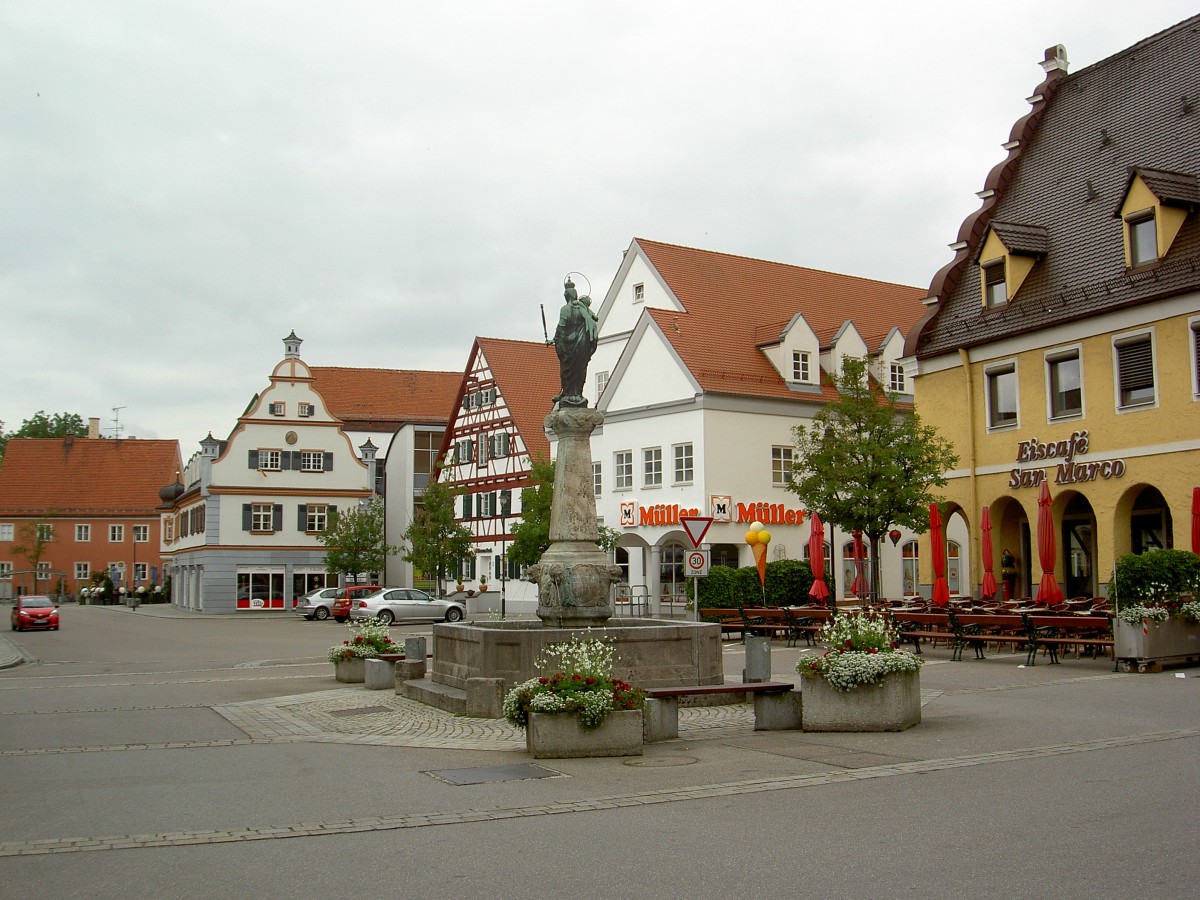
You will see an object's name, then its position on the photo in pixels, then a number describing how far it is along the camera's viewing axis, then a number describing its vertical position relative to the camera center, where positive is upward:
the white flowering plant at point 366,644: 19.88 -1.21
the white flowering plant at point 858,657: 12.48 -0.98
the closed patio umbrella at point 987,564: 26.03 -0.08
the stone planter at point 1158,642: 18.52 -1.31
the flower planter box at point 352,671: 19.78 -1.62
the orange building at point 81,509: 88.56 +5.07
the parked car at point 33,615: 42.94 -1.31
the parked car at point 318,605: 51.34 -1.36
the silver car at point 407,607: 44.06 -1.31
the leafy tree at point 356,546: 56.88 +1.24
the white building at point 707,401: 41.09 +5.77
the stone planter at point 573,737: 11.34 -1.59
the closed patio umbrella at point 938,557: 25.92 +0.11
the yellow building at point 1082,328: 25.58 +5.35
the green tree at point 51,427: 113.31 +14.25
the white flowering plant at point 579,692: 11.33 -1.18
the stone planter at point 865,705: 12.52 -1.49
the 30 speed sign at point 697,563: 23.29 +0.06
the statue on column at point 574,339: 17.28 +3.29
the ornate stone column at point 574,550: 15.95 +0.25
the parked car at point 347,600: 48.16 -1.11
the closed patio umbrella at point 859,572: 29.42 -0.22
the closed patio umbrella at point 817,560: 28.42 +0.09
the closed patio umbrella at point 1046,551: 23.14 +0.17
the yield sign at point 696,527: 22.00 +0.71
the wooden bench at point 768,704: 12.57 -1.50
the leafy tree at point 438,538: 52.44 +1.42
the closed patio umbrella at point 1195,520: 21.75 +0.66
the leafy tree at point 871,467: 29.62 +2.38
